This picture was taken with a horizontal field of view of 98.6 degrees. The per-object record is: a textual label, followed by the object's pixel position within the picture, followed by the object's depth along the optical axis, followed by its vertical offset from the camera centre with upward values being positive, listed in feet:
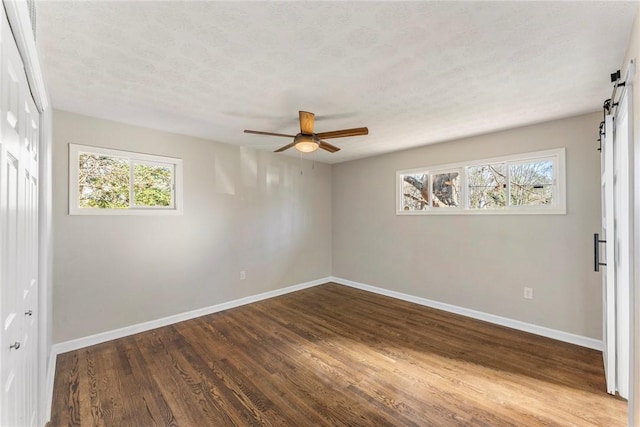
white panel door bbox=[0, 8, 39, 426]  3.03 -0.34
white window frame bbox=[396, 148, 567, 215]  9.93 +1.07
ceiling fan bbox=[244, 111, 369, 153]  8.39 +2.44
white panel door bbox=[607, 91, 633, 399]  5.78 -0.68
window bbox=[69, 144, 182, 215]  9.52 +1.21
